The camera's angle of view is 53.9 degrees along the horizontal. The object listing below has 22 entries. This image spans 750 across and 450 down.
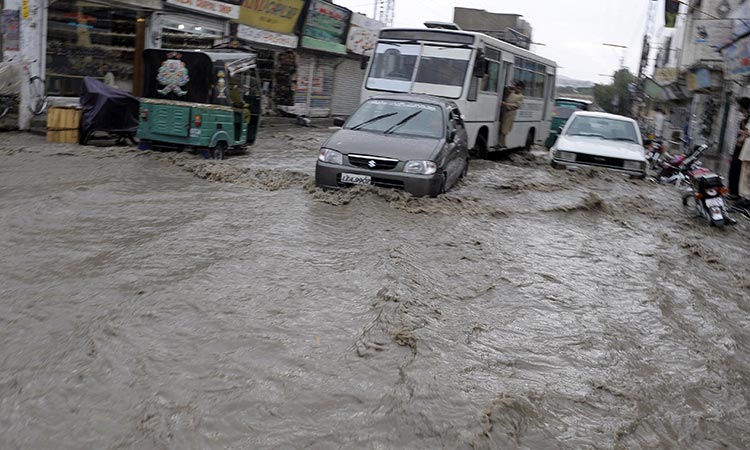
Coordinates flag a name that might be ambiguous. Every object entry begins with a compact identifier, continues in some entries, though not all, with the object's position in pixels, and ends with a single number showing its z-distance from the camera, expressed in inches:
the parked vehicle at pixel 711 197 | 395.2
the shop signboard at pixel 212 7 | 717.9
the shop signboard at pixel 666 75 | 1395.2
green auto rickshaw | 484.1
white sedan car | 516.4
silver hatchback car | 356.8
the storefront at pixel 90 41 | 603.2
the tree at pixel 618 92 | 2719.0
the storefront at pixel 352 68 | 1125.7
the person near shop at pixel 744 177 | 470.7
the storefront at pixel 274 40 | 856.9
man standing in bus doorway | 660.7
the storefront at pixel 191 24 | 701.9
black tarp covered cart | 508.7
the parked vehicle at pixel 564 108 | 971.3
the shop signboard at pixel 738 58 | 724.7
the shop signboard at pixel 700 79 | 1093.8
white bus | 550.9
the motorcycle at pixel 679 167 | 563.9
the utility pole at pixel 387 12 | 1517.0
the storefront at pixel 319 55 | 1000.9
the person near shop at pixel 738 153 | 476.7
